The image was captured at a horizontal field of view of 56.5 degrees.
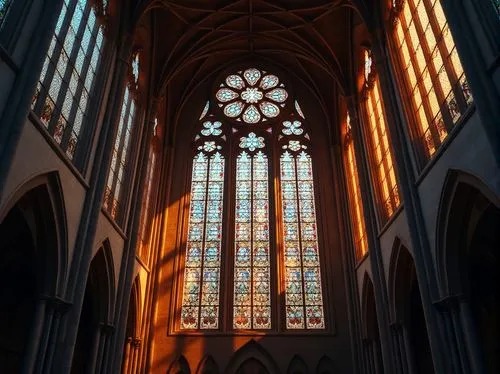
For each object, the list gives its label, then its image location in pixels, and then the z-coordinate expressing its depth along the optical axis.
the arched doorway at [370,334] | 13.55
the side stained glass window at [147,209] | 15.76
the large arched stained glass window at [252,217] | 15.87
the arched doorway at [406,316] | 11.27
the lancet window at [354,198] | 15.45
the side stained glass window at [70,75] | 9.23
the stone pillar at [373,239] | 11.98
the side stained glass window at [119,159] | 12.80
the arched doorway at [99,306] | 11.47
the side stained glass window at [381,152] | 12.80
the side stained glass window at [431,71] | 9.24
